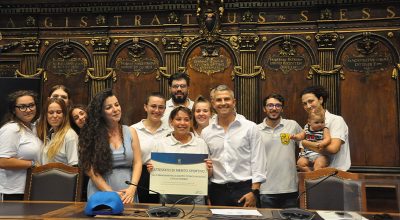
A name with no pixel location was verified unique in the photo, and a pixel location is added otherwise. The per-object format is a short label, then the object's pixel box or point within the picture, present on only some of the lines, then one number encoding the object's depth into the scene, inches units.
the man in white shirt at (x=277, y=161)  175.5
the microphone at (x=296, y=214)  97.6
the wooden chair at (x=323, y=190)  125.1
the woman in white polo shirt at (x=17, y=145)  151.9
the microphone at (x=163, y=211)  98.3
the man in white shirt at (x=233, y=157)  142.4
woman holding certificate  144.2
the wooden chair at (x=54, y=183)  136.2
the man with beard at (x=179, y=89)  195.2
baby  162.9
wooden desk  94.3
